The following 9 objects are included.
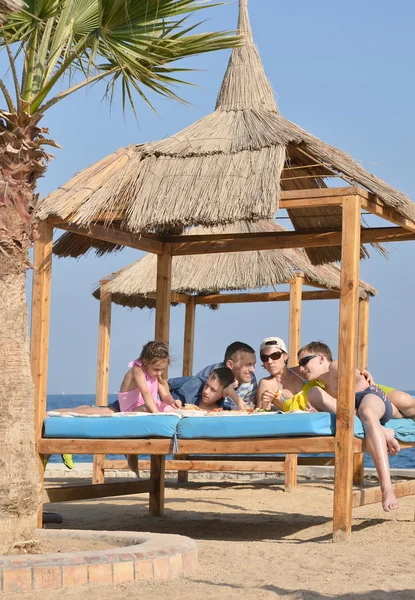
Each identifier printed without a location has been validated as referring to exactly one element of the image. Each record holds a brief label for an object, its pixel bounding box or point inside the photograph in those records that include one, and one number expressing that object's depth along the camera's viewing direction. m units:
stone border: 8.90
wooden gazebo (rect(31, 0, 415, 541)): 13.08
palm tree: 10.14
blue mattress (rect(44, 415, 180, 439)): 13.31
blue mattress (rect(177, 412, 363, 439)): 12.78
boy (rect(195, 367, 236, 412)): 16.27
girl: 15.16
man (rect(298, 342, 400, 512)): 13.05
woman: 15.44
